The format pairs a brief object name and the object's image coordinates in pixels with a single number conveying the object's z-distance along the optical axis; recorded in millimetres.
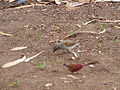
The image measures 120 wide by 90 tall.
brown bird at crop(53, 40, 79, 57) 14907
